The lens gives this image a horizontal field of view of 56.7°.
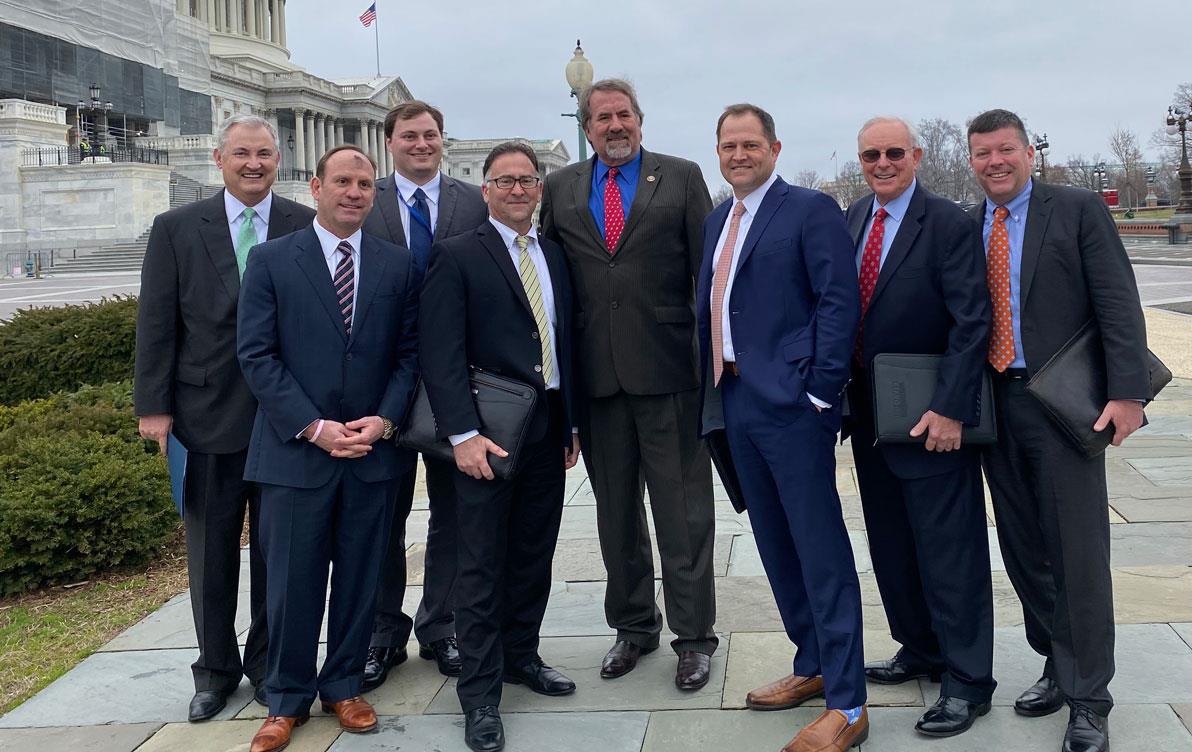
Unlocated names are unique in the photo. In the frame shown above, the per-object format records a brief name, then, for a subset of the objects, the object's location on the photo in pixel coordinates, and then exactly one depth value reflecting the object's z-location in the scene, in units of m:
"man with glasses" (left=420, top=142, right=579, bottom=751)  4.56
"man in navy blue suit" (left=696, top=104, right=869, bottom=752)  4.21
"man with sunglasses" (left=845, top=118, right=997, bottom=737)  4.19
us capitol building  46.84
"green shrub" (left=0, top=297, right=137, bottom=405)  11.54
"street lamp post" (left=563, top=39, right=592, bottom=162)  16.09
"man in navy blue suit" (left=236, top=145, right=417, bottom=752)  4.52
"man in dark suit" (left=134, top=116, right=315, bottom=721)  4.91
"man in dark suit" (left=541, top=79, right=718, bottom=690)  5.04
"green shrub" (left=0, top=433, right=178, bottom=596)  6.85
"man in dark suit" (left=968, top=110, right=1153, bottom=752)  4.11
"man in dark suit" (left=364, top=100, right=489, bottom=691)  5.27
